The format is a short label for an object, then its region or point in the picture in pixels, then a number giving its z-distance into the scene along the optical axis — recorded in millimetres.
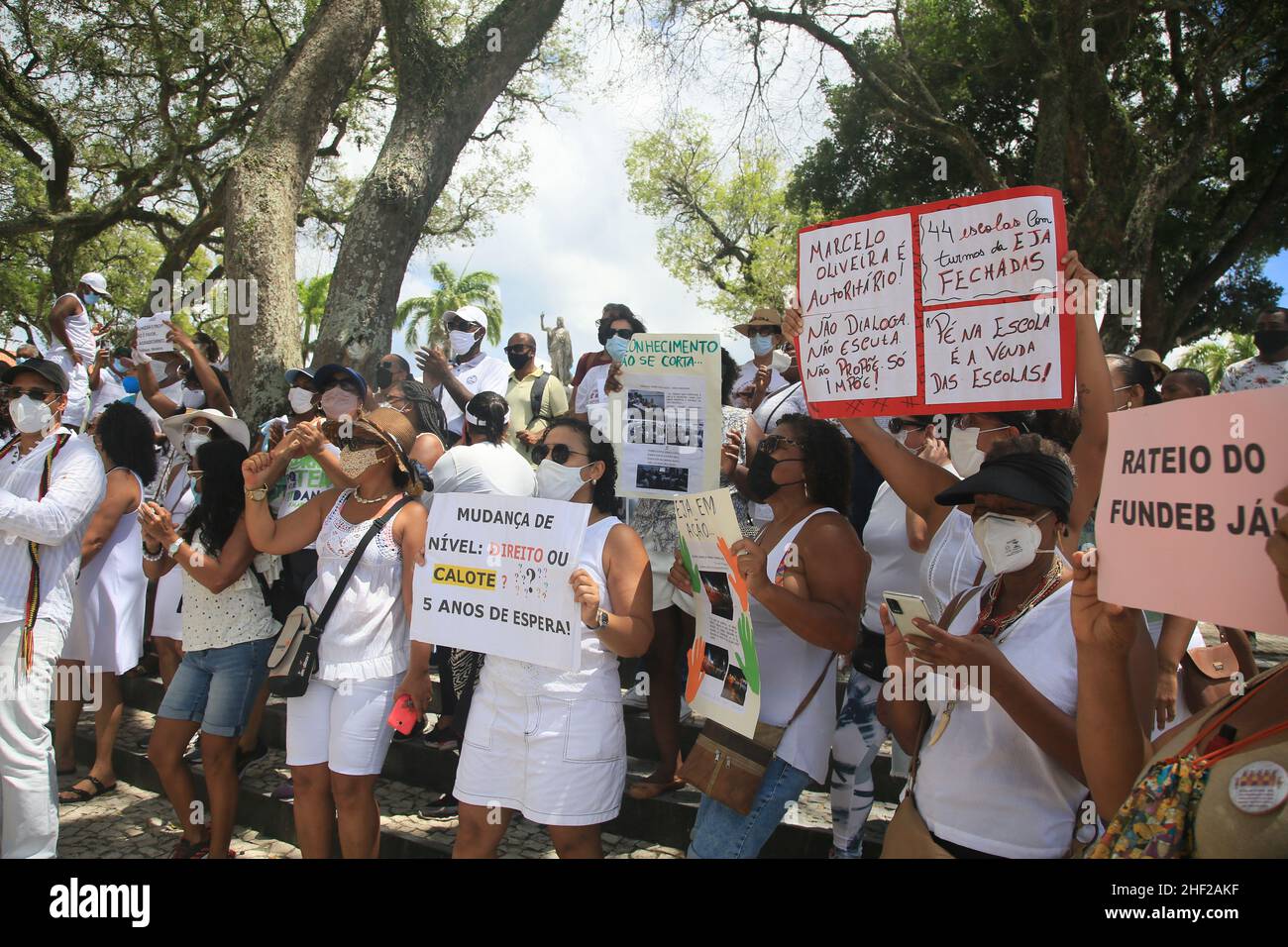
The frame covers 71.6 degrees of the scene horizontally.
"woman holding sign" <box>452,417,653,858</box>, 3178
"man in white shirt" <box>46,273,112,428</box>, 7125
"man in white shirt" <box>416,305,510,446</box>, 6172
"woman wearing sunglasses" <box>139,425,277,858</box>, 4156
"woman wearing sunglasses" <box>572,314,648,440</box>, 5059
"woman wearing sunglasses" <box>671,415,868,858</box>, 2943
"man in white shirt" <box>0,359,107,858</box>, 3779
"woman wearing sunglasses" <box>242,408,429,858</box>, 3574
